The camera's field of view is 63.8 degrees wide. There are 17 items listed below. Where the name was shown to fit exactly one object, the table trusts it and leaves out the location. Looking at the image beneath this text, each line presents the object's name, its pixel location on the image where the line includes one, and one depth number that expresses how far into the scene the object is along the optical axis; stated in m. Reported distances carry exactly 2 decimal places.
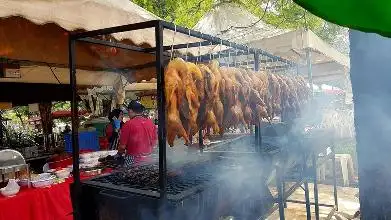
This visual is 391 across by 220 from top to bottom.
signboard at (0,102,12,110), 8.60
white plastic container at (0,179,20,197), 3.96
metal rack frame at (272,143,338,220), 4.73
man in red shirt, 5.82
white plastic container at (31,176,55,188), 4.41
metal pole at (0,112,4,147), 9.65
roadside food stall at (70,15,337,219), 2.60
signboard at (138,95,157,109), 15.38
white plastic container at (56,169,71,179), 4.87
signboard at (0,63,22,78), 5.88
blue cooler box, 10.08
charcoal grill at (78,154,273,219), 2.64
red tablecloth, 3.89
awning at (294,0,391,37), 0.65
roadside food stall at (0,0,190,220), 3.07
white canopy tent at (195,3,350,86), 6.32
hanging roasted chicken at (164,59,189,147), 2.66
